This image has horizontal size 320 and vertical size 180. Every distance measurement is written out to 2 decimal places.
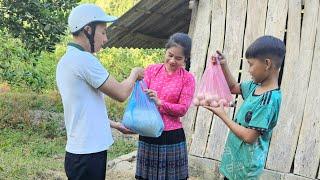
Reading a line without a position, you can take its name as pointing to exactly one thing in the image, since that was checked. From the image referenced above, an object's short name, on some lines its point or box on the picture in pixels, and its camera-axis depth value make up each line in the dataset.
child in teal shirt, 2.77
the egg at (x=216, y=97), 3.10
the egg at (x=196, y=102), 3.22
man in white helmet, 2.84
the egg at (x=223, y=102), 3.05
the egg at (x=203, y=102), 3.13
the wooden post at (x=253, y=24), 5.36
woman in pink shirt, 3.72
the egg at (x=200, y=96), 3.20
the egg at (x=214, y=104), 3.03
